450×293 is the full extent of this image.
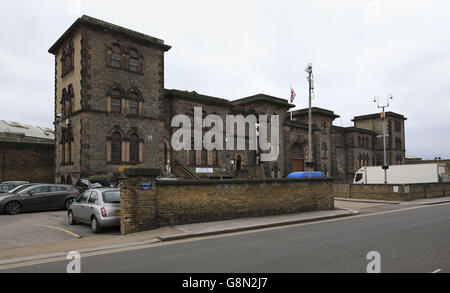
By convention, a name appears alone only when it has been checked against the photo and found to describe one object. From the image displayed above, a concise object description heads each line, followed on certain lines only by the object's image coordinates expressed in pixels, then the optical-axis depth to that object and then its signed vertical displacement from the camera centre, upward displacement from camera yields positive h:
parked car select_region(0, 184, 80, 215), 16.04 -1.70
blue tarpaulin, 30.95 -1.16
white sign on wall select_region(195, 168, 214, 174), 35.06 -0.82
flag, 36.65 +7.29
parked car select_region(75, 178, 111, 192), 21.69 -1.29
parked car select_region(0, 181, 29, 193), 21.78 -1.45
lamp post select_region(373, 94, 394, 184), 34.81 +5.66
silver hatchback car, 11.62 -1.60
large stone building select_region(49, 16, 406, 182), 26.69 +4.98
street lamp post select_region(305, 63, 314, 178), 20.83 +5.27
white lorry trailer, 30.76 -1.23
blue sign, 11.65 -0.79
